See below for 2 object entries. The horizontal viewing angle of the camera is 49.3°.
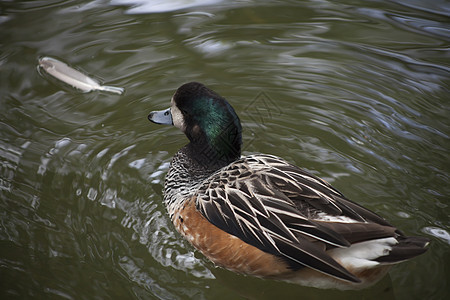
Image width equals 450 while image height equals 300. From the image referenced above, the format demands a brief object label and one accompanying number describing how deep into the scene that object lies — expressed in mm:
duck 3320
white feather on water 5934
